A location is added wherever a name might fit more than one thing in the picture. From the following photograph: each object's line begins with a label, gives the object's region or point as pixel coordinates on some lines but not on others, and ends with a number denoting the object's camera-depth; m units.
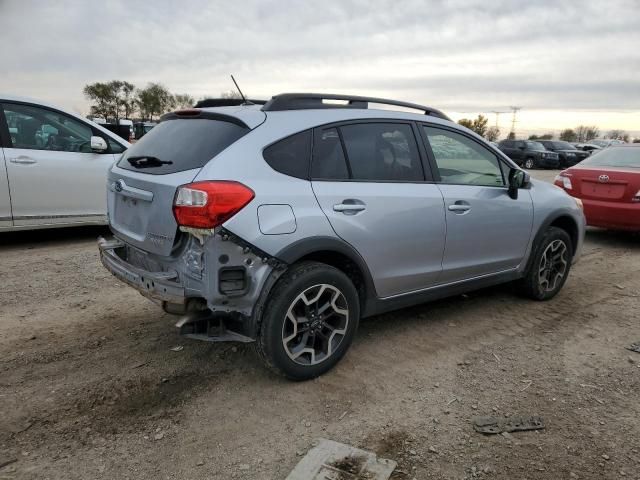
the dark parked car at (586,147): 34.95
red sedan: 7.27
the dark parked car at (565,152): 28.12
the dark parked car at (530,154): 26.94
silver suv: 2.92
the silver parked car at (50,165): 6.04
